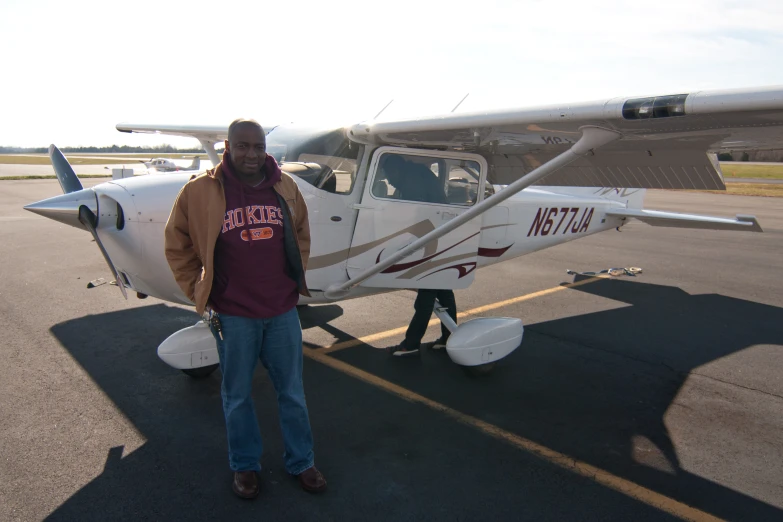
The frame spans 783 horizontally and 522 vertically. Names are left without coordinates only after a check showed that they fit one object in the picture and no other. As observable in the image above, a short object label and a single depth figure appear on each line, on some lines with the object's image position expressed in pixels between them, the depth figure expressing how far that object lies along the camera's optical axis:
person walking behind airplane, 4.67
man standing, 2.63
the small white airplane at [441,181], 3.59
